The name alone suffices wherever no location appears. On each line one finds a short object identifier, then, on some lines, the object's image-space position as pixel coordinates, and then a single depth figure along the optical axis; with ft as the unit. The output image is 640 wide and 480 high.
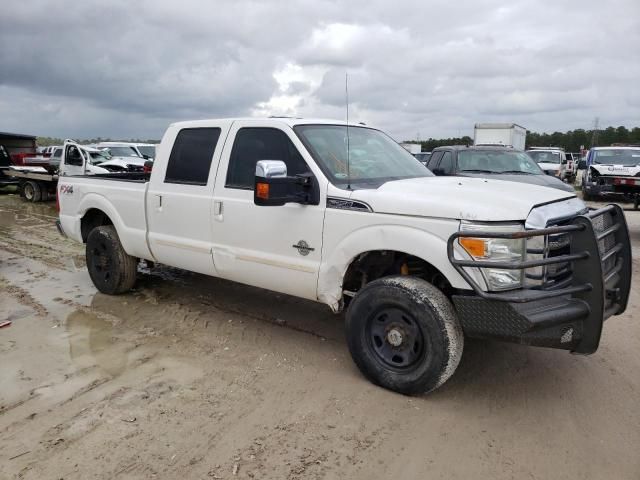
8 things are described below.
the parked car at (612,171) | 35.13
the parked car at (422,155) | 82.89
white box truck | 77.36
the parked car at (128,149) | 63.21
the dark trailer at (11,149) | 57.77
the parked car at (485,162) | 32.12
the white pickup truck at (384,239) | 10.53
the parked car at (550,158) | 69.05
